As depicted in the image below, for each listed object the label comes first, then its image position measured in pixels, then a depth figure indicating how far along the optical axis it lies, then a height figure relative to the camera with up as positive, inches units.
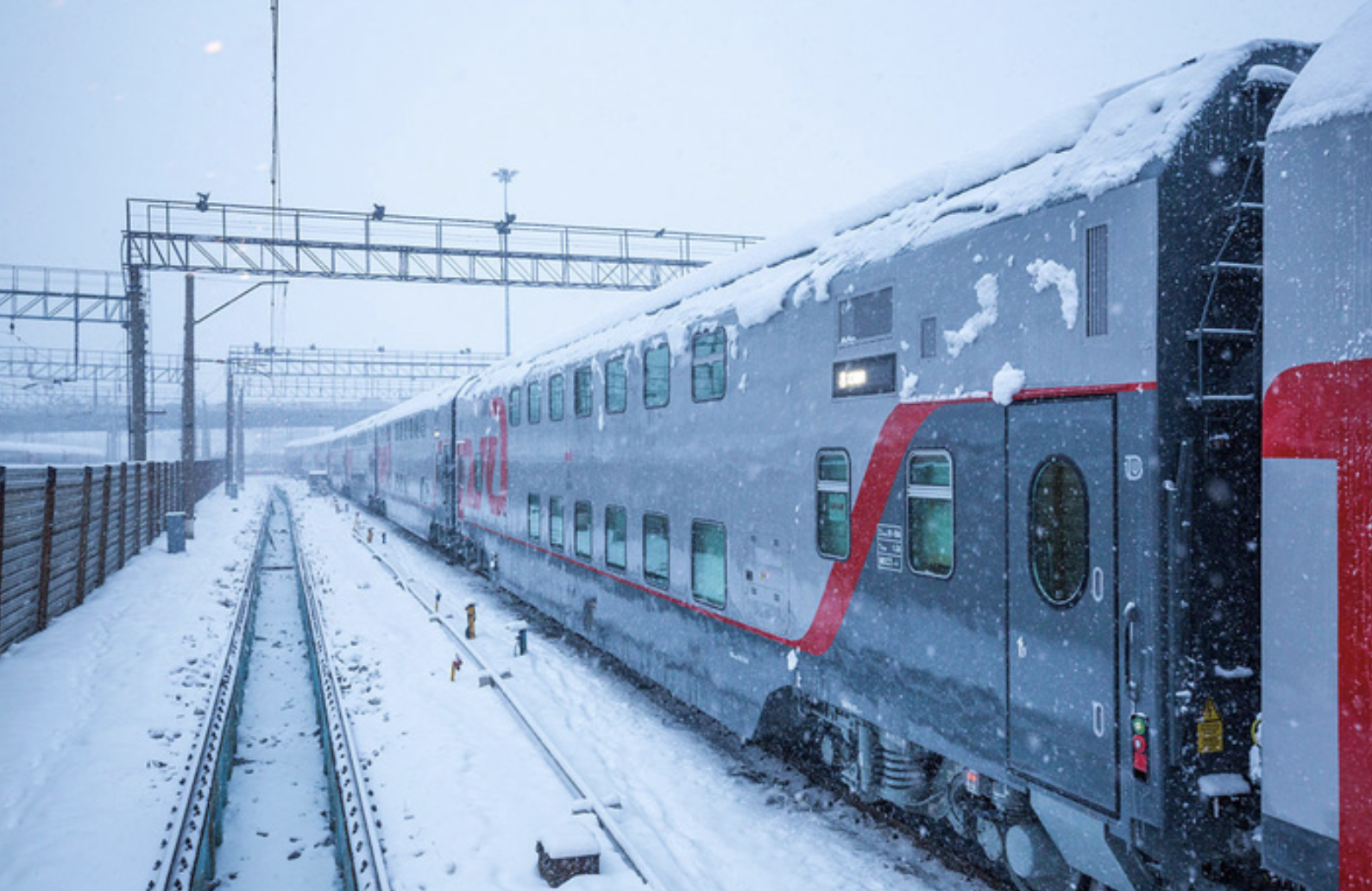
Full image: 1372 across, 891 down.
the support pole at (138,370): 925.4 +83.9
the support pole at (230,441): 2022.6 +15.7
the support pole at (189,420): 1077.8 +34.9
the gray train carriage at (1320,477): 129.3 -4.8
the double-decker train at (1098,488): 135.6 -8.6
